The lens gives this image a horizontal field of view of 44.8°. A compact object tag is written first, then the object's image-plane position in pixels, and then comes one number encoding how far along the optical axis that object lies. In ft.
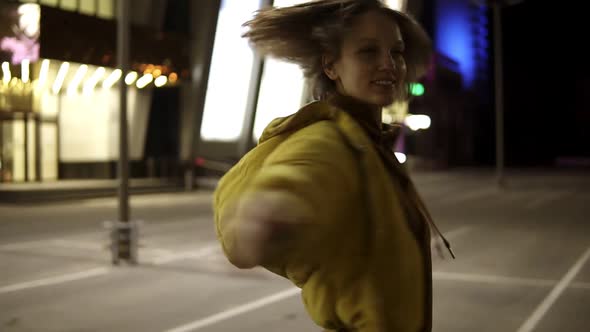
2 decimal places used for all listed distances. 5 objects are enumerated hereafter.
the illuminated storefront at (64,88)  70.85
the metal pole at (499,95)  84.71
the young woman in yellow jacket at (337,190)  4.74
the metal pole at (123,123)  33.81
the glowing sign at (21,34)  69.56
